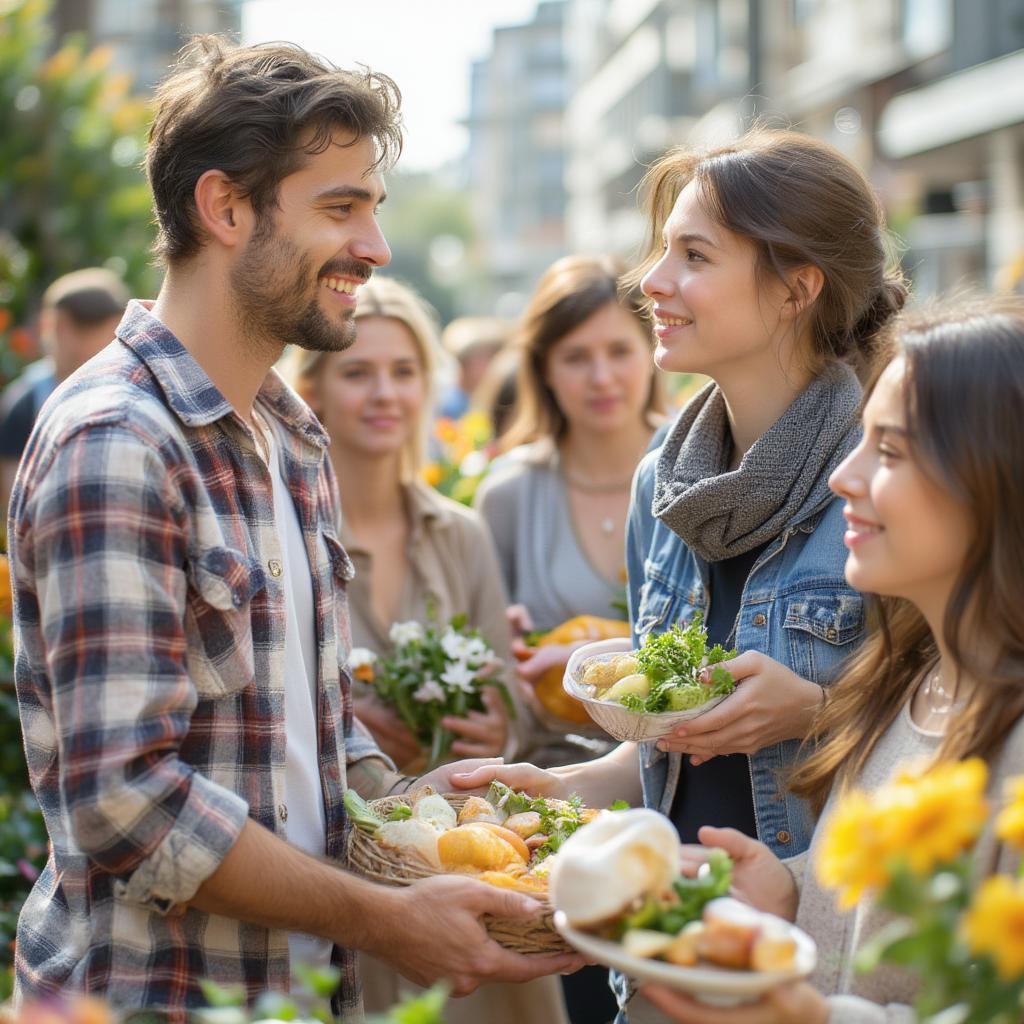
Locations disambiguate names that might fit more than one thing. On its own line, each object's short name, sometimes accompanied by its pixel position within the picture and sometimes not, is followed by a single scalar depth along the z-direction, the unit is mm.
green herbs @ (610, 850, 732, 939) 1933
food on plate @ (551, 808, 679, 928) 1943
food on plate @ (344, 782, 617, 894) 2570
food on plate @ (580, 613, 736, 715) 2707
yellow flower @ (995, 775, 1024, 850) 1548
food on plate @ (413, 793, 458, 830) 2725
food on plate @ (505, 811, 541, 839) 2742
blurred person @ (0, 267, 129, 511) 7430
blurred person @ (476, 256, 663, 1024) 5113
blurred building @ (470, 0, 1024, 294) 16828
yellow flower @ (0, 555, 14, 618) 4223
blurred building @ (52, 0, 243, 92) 16234
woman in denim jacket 2936
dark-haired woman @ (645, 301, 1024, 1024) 2158
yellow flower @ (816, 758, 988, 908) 1525
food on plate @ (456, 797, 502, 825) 2789
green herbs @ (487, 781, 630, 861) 2715
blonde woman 4820
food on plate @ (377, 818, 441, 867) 2590
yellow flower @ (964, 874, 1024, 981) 1453
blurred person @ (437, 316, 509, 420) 11938
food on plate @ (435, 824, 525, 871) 2570
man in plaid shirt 2279
